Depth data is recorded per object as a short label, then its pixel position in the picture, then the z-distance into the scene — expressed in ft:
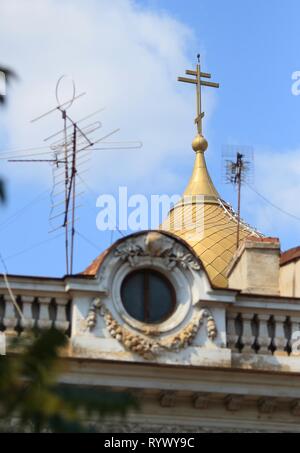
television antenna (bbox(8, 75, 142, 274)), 77.77
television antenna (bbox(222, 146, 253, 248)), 102.89
